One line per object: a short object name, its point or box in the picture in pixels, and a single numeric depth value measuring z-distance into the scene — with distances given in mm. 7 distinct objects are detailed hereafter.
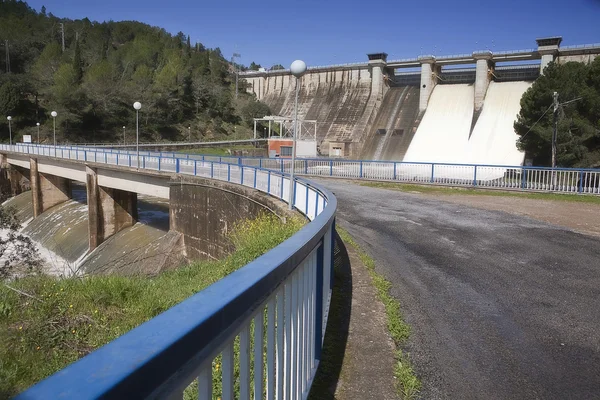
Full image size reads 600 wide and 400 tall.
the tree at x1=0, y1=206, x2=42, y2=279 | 16237
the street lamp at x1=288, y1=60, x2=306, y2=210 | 10039
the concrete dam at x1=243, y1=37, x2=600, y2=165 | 46062
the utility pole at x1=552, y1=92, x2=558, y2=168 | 26266
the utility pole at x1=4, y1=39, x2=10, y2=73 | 78938
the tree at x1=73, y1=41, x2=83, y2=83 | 72312
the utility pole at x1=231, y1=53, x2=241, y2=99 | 84750
